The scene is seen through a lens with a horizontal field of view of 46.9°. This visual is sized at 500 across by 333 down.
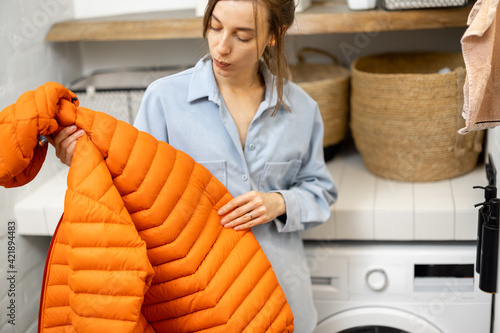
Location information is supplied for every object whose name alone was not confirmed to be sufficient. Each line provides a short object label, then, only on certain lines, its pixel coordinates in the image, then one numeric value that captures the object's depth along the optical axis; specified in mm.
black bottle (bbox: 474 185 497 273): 1288
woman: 1081
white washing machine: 1469
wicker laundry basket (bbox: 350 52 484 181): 1515
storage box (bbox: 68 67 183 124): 1675
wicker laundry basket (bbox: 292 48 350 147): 1647
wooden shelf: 1524
